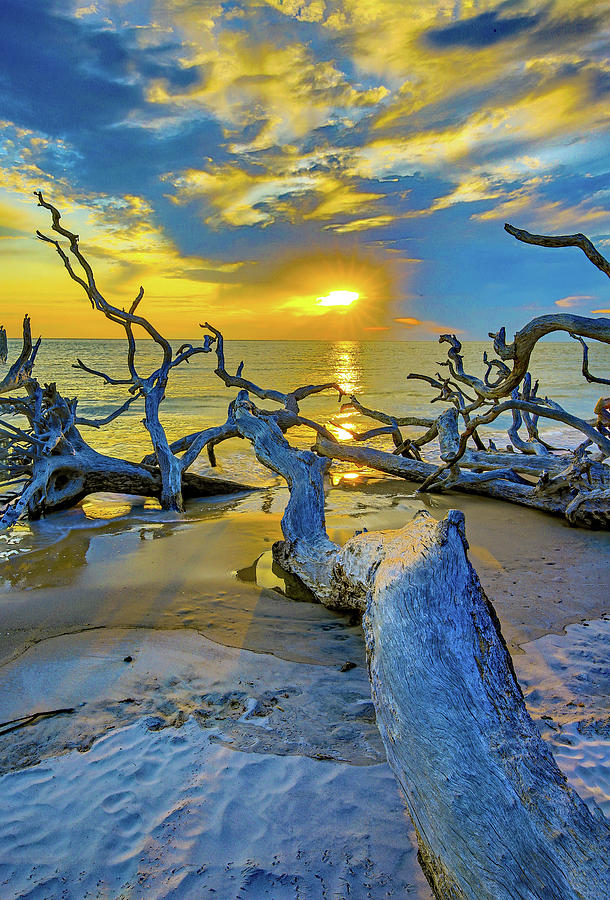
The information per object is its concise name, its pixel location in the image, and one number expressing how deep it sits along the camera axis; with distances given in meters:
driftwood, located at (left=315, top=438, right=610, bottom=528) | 6.15
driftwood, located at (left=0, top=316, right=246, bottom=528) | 6.62
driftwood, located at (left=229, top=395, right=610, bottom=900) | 1.40
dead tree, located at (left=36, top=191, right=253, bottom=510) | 7.38
